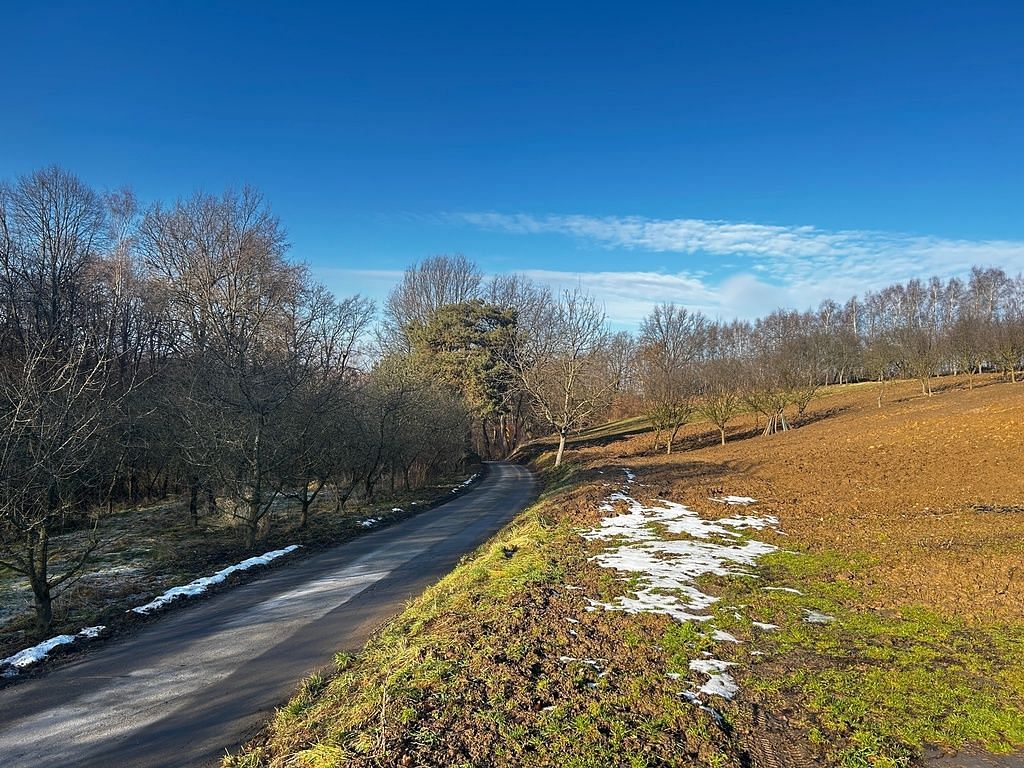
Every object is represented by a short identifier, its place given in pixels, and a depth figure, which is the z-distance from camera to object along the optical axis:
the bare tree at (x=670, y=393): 33.12
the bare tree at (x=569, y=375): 34.38
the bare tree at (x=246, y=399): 13.75
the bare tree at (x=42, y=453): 8.07
